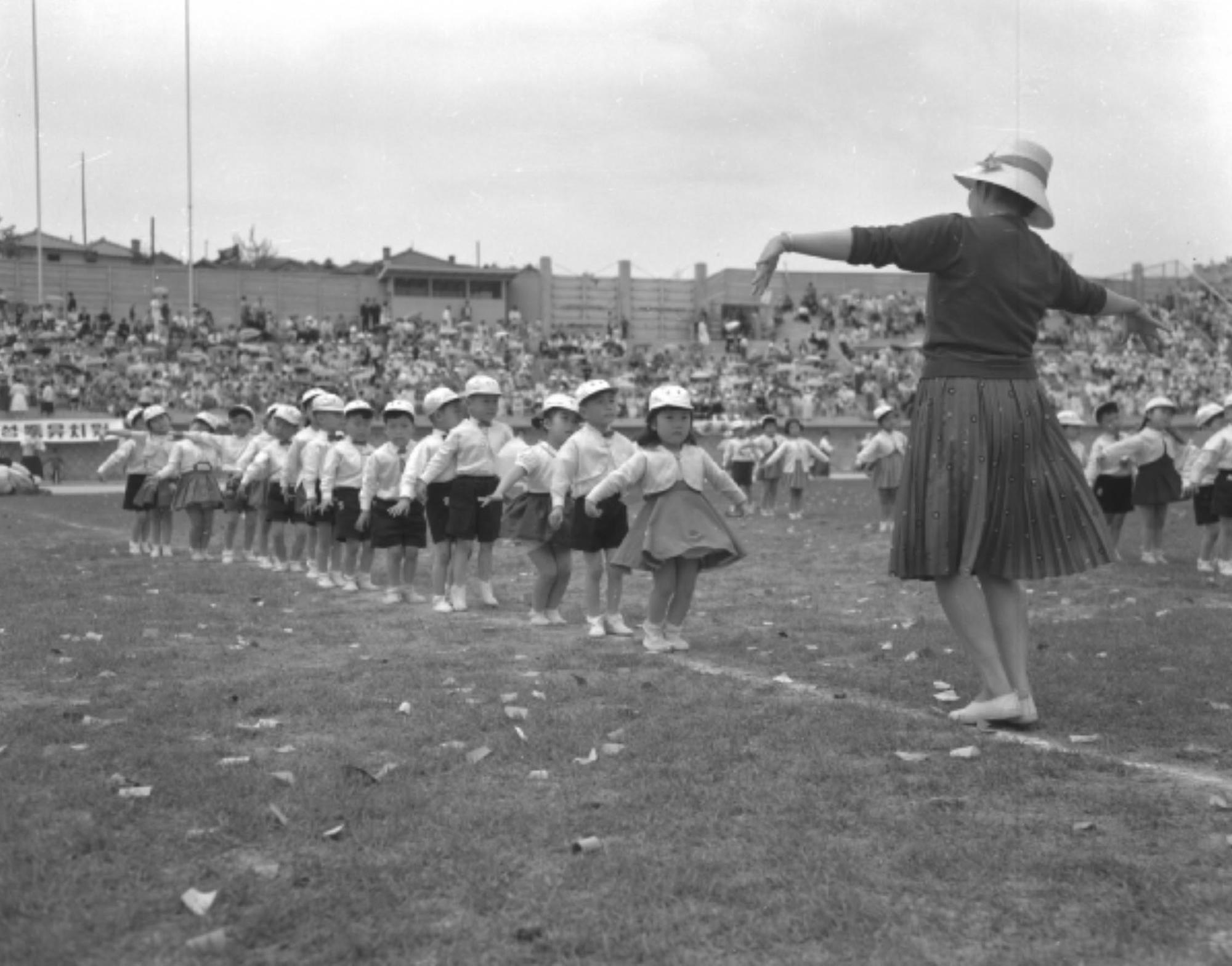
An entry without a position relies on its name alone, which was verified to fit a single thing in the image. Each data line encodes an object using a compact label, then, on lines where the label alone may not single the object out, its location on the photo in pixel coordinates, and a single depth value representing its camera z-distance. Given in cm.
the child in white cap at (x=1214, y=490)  1264
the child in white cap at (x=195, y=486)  1589
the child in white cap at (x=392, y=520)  1179
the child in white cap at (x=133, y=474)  1662
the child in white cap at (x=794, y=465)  2358
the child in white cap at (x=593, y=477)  950
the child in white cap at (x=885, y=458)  2070
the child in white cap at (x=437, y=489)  1101
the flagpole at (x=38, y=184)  3894
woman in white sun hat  579
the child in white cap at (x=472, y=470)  1092
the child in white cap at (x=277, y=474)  1461
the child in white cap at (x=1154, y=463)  1388
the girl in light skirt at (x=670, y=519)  841
